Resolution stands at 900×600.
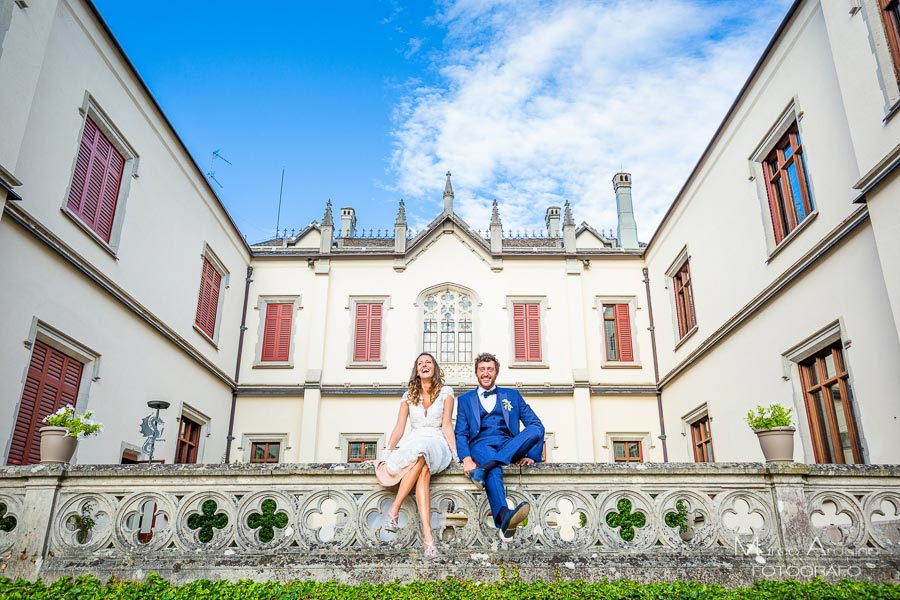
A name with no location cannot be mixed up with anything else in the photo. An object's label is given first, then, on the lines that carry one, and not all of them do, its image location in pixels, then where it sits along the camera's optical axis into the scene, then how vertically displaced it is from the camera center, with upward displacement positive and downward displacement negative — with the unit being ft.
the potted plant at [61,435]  20.93 +2.05
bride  18.85 +1.79
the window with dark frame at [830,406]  32.22 +4.92
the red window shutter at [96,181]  36.22 +17.83
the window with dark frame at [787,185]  36.99 +18.17
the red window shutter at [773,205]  39.29 +17.64
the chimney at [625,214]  77.00 +33.33
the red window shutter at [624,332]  62.85 +16.02
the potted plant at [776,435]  20.77 +2.16
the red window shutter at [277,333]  62.59 +15.70
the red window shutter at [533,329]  62.90 +16.27
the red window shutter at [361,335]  62.80 +15.58
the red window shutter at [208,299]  53.57 +16.43
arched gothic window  62.69 +16.43
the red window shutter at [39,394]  31.01 +5.24
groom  18.48 +2.05
